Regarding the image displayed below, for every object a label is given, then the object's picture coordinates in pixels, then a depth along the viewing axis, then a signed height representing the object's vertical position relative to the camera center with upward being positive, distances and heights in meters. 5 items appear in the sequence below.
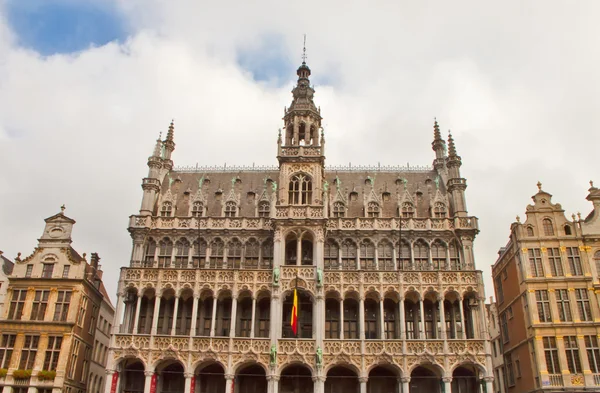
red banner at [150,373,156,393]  42.06 +4.33
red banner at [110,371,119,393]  41.97 +4.41
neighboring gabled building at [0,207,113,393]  43.75 +9.69
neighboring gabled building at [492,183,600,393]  40.75 +11.29
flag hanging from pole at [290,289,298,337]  42.28 +9.43
